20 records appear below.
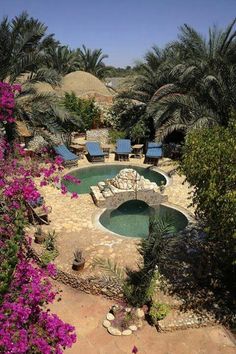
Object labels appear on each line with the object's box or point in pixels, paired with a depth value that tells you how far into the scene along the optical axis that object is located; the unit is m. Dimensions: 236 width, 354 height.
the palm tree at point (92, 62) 41.00
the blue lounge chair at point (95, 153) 20.02
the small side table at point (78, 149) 20.90
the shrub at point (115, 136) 23.90
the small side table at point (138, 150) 21.09
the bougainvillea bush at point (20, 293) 5.36
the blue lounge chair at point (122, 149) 20.37
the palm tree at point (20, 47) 14.35
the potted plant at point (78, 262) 9.45
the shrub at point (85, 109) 23.50
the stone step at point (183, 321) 7.94
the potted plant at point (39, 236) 10.69
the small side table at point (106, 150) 21.38
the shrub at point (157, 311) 8.01
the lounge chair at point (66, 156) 18.77
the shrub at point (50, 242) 10.37
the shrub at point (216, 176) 7.08
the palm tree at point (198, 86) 15.98
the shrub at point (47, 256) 9.90
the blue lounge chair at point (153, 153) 19.49
